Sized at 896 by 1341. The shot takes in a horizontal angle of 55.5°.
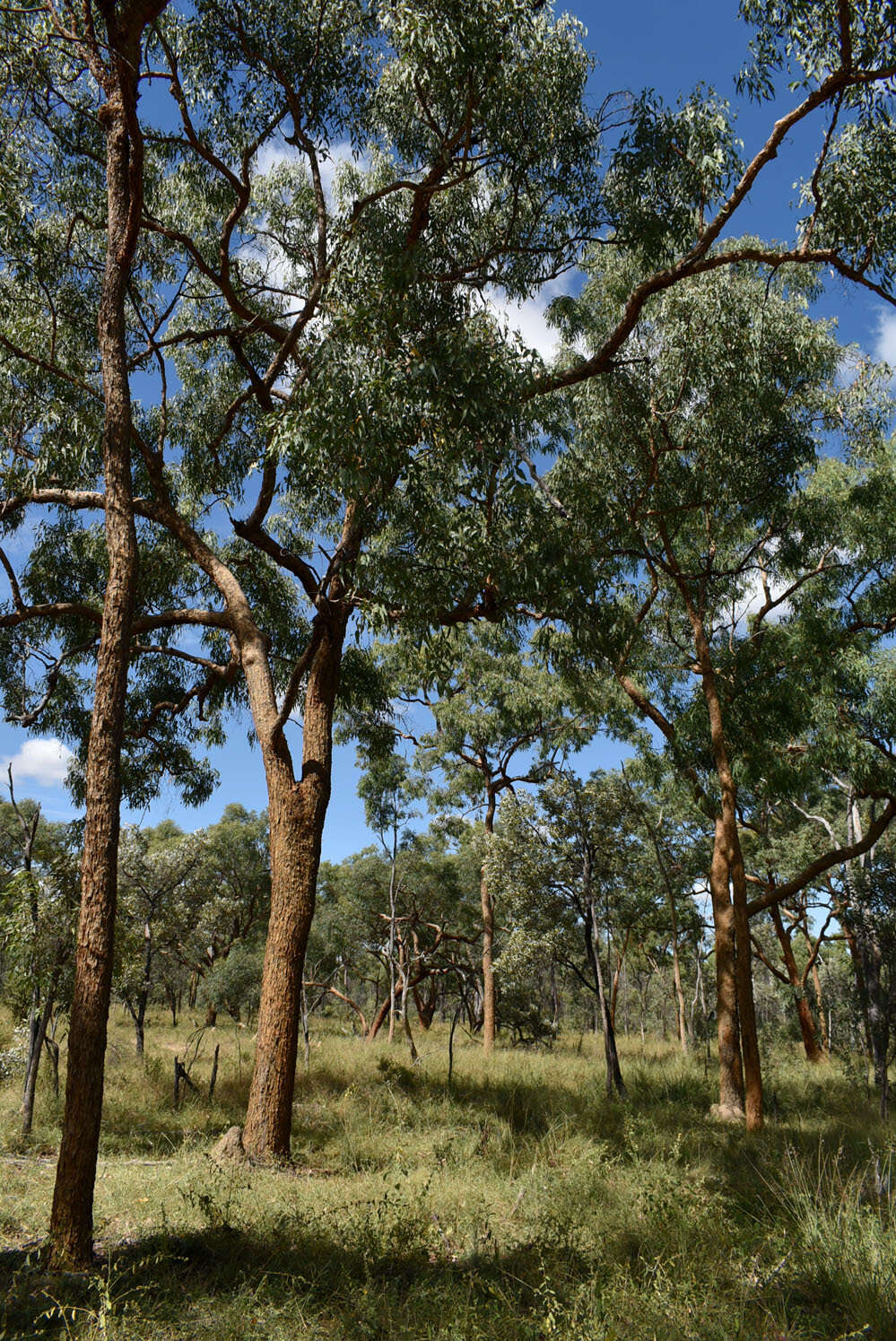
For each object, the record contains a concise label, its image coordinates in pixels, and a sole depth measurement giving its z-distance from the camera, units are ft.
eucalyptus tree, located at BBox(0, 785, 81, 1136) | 26.61
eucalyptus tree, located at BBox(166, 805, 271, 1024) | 79.41
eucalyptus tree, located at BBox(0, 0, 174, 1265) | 15.28
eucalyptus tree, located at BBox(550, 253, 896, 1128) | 34.96
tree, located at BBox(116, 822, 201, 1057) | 48.91
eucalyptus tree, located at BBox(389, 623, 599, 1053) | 60.80
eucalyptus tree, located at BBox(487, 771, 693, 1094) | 44.80
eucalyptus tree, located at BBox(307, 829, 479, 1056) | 81.35
